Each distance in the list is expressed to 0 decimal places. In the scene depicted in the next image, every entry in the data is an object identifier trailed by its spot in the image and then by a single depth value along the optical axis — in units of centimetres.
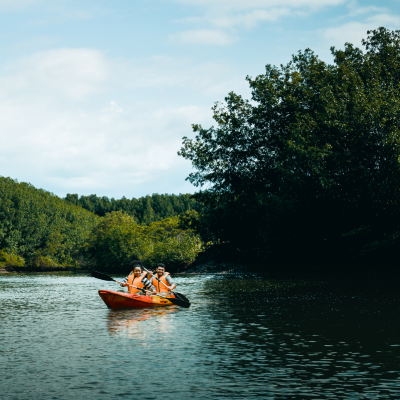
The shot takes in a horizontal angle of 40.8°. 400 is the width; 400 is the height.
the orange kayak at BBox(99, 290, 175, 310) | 2222
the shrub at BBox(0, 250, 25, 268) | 9904
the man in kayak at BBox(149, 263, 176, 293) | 2436
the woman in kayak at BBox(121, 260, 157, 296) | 2434
